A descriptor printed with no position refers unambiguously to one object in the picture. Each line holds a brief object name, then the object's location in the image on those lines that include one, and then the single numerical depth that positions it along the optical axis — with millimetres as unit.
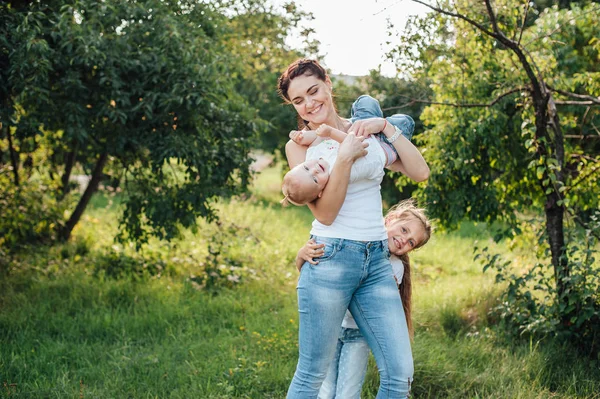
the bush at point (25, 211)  6121
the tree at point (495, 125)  4102
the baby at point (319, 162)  2320
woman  2373
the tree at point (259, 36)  6574
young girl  2717
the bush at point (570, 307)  3754
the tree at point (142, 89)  4441
